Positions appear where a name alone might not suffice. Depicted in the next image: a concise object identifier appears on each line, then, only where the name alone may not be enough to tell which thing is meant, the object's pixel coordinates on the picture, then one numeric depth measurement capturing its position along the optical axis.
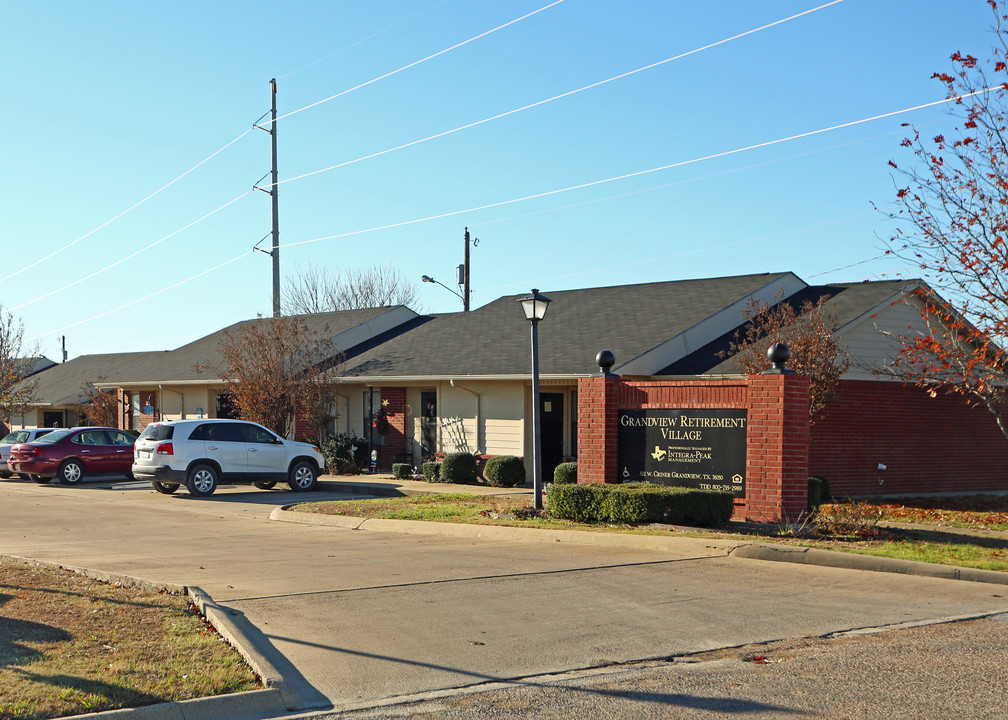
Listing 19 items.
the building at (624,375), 21.14
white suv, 21.34
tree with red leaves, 14.84
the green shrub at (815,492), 15.84
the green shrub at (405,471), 25.83
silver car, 27.63
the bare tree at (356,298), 63.44
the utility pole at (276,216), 35.59
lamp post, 15.91
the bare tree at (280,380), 28.28
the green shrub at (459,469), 24.19
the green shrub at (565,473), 20.73
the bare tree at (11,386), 38.53
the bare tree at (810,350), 18.86
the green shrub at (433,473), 24.89
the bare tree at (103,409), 41.75
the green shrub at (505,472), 23.33
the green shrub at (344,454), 27.25
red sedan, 26.45
